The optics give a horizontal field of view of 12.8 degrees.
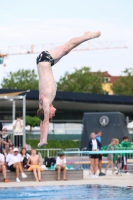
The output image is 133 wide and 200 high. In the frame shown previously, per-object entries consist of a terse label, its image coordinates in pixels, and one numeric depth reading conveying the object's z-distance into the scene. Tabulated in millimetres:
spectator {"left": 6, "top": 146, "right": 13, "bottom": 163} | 20875
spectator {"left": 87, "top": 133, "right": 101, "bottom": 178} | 22359
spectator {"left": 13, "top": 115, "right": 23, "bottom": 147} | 22902
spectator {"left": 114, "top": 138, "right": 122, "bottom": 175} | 23359
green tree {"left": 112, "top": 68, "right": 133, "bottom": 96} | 86250
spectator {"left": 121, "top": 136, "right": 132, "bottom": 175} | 23253
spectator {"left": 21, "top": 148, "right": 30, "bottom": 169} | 21594
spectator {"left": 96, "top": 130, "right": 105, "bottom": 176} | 22859
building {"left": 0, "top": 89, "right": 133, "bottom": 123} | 53438
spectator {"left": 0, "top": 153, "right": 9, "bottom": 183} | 20391
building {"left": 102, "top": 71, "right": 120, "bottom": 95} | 124875
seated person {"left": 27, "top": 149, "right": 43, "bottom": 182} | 21000
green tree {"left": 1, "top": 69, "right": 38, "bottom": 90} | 93250
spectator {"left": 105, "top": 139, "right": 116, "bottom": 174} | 23456
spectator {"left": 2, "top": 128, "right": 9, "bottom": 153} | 21781
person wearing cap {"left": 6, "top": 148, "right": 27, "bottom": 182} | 20673
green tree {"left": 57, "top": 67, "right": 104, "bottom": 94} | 89150
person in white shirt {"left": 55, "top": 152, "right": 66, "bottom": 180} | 21191
